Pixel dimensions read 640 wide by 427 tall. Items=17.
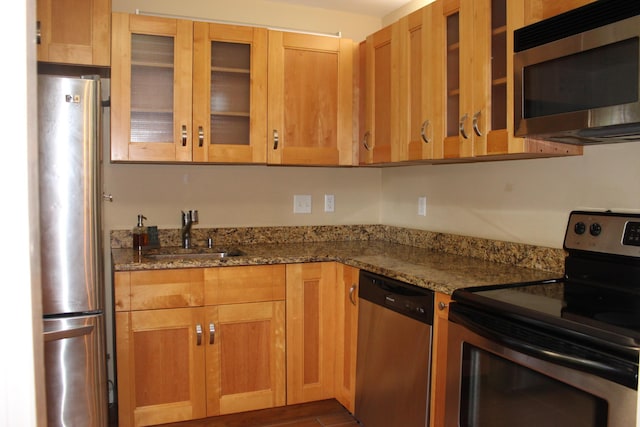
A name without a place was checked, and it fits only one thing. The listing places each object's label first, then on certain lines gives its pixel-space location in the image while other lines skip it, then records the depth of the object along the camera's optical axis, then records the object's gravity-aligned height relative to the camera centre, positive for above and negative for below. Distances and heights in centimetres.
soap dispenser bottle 276 -23
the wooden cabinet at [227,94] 255 +54
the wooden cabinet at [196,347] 233 -72
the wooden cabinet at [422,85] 227 +52
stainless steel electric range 123 -39
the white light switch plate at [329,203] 327 -5
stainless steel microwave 142 +37
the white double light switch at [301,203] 318 -5
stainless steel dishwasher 192 -65
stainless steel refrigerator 202 -19
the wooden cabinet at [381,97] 258 +52
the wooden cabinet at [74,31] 233 +77
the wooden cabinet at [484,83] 188 +45
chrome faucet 286 -17
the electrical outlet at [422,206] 294 -6
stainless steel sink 275 -32
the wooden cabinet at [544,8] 166 +63
